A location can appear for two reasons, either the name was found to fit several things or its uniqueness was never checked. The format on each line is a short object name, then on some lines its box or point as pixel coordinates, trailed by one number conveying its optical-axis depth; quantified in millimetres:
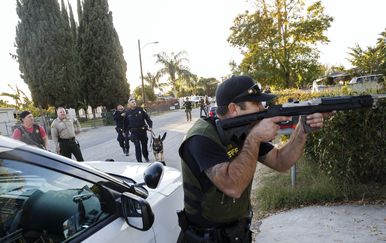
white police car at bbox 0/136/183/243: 1622
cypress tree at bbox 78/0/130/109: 28672
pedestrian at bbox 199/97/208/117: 21494
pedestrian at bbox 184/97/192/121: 21559
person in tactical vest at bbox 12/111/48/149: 6438
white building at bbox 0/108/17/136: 22359
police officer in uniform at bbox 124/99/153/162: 8727
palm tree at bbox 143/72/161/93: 53844
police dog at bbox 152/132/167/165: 8438
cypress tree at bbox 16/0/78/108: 25391
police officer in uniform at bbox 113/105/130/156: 11227
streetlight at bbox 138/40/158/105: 31289
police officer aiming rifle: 1931
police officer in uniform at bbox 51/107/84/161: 7348
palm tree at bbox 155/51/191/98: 53438
